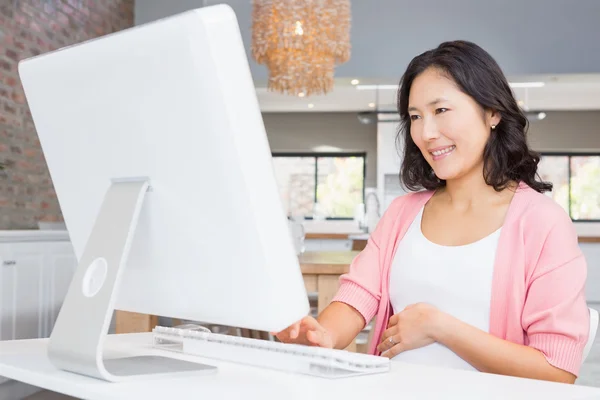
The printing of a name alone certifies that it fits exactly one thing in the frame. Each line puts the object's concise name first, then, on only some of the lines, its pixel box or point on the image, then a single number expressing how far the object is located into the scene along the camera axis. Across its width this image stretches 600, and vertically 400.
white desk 0.86
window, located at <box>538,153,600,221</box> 9.34
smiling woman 1.22
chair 1.28
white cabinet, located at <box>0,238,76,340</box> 3.41
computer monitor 0.80
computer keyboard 0.99
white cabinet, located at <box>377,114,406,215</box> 8.84
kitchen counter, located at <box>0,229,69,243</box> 3.37
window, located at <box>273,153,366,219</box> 9.87
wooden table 2.55
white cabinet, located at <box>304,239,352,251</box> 7.15
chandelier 4.10
